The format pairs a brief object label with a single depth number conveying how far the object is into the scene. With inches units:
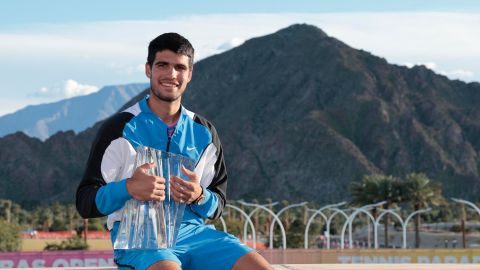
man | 196.4
